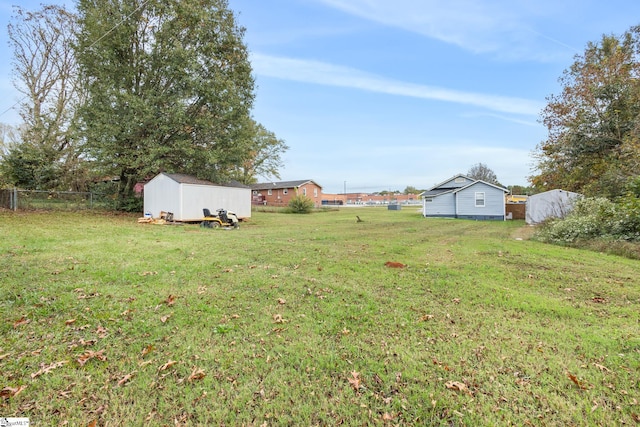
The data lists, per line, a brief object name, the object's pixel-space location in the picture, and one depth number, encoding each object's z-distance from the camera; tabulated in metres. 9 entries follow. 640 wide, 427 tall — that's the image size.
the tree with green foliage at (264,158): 34.53
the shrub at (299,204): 29.08
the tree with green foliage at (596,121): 14.73
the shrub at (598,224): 8.84
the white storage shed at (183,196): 15.16
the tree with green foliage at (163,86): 15.27
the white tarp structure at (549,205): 14.84
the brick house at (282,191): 41.41
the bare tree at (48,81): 17.23
